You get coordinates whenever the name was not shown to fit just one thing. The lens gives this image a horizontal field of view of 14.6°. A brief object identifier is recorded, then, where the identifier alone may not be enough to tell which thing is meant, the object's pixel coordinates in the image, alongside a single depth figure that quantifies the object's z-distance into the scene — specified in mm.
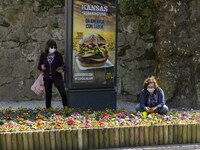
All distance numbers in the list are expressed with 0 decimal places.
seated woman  13061
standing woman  14730
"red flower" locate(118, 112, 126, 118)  12193
